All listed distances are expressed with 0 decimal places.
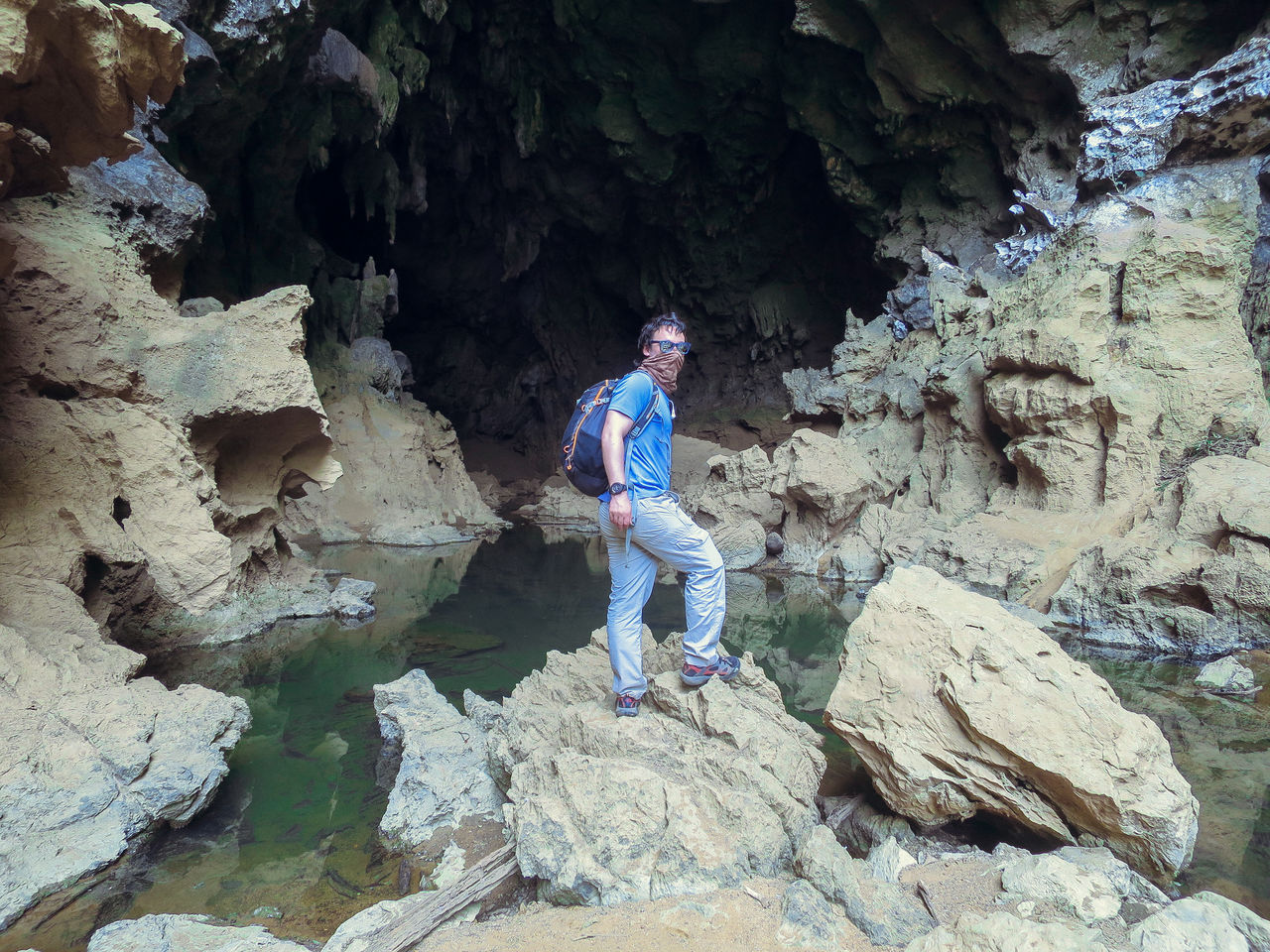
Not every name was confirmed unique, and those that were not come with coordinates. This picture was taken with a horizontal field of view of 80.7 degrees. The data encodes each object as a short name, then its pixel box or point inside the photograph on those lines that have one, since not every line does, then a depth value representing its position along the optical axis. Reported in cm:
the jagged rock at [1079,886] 189
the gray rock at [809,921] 184
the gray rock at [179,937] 200
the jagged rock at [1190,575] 537
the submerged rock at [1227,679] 450
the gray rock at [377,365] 1316
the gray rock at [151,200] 527
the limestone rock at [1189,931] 161
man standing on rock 275
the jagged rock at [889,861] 226
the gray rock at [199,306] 618
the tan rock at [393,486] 1104
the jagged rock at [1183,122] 792
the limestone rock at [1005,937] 155
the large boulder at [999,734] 233
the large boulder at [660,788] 215
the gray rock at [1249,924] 164
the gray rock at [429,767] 284
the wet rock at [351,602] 629
